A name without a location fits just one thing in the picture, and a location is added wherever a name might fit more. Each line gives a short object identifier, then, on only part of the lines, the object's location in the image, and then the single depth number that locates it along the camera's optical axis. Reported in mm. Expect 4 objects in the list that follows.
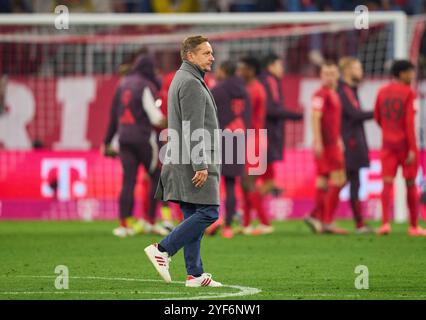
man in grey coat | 10172
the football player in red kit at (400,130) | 16031
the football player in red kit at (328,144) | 16672
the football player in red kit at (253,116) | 17078
